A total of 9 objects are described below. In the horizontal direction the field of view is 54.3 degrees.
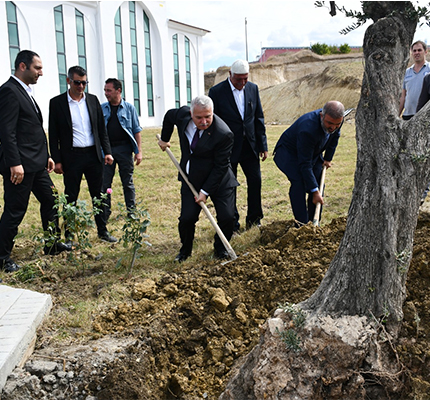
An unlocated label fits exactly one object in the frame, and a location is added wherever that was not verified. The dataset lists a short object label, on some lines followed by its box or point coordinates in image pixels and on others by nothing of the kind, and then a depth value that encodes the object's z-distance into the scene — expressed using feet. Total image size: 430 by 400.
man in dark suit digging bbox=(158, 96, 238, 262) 13.47
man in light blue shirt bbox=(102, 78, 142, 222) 18.30
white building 70.38
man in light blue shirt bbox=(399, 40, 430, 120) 17.85
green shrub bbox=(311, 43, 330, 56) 124.03
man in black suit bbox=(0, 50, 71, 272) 13.06
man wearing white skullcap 16.38
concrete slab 8.51
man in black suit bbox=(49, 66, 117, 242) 15.14
